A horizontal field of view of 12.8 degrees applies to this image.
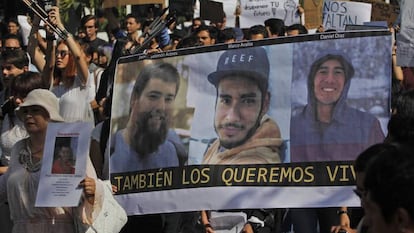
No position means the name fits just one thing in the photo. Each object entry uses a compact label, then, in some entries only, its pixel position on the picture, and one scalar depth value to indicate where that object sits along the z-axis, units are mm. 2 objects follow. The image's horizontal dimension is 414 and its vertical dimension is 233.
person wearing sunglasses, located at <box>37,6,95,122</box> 14560
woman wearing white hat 10098
